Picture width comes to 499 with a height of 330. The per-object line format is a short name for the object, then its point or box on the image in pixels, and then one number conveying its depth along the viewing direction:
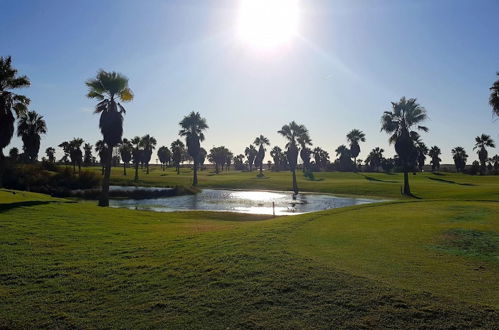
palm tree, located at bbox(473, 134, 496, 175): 108.94
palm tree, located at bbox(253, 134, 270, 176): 129.00
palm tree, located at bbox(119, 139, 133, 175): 104.11
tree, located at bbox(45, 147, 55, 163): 134.50
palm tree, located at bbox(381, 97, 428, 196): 56.34
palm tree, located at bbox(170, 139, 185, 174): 139.12
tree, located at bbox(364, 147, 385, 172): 148.38
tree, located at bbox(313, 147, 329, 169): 185.82
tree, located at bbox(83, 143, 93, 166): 136.50
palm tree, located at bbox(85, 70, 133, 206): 34.53
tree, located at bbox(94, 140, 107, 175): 105.43
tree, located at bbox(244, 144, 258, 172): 191.90
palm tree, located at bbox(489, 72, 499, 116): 36.94
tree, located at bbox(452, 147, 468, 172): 138.00
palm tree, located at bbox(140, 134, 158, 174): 99.88
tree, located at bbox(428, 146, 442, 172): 143.25
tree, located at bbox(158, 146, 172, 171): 175.25
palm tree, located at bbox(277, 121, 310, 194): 72.50
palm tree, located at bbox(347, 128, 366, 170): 114.44
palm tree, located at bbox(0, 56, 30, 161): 29.95
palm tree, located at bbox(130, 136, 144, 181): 95.21
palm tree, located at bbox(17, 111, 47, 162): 72.12
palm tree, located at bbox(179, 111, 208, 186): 82.77
